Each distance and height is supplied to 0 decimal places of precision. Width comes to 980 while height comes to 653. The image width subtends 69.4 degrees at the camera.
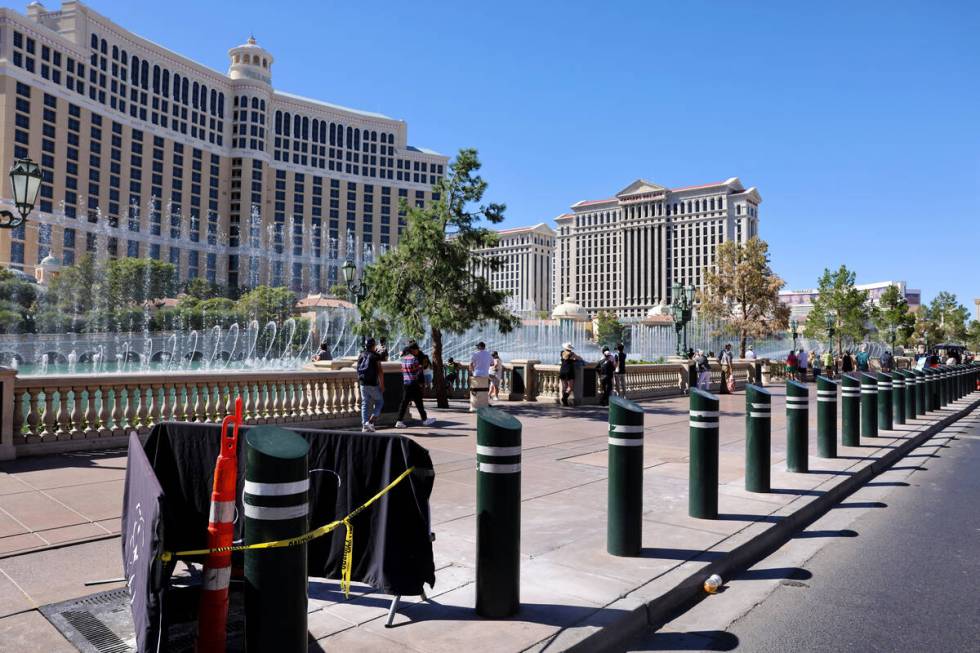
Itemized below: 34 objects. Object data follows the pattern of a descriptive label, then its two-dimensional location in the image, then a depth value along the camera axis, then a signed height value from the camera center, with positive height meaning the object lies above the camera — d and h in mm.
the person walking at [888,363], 42241 -866
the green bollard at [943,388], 21328 -1206
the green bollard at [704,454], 6449 -975
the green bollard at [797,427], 8883 -1001
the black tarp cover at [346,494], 3959 -877
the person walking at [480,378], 15781 -729
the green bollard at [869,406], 12773 -1047
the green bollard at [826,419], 10148 -1046
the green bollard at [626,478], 5332 -992
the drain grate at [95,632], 3646 -1562
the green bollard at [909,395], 16703 -1102
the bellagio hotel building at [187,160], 97062 +31675
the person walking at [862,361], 37406 -665
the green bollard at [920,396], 17695 -1189
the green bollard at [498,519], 4062 -998
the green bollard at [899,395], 15305 -1001
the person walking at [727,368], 25984 -757
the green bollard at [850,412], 11539 -1052
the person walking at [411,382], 13602 -709
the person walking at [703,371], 22734 -788
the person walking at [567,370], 18828 -636
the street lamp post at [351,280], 21605 +2056
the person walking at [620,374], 20469 -796
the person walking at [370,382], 12469 -662
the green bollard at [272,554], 2990 -888
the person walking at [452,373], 20938 -821
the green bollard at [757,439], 7570 -984
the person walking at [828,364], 37009 -826
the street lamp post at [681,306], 30719 +1818
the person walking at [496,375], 19953 -828
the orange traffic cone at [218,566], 3230 -1017
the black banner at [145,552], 2895 -931
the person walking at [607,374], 19381 -751
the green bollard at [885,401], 13961 -1040
